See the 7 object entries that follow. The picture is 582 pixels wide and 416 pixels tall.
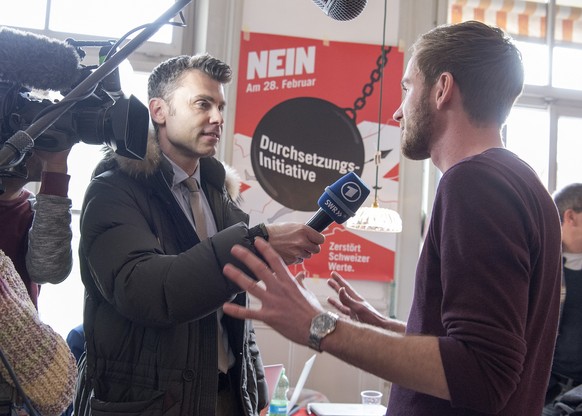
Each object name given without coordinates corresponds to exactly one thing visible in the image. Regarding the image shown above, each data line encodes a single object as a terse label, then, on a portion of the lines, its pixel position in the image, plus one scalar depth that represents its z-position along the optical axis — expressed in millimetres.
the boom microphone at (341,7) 1321
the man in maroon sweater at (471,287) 867
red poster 3383
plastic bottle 2453
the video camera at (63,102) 977
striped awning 3949
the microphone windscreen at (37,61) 1010
